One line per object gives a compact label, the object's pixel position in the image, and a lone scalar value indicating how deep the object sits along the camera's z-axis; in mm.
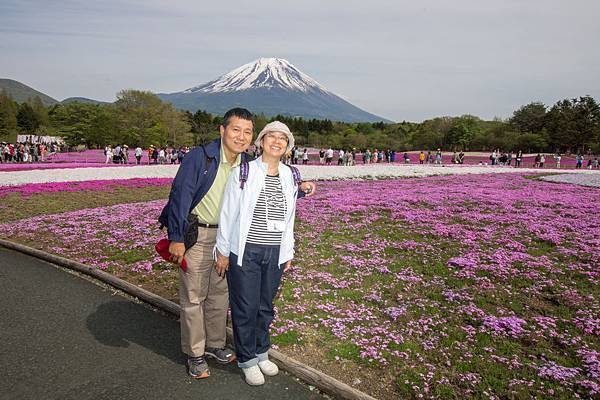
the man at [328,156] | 45016
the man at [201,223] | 4008
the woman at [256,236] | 3939
